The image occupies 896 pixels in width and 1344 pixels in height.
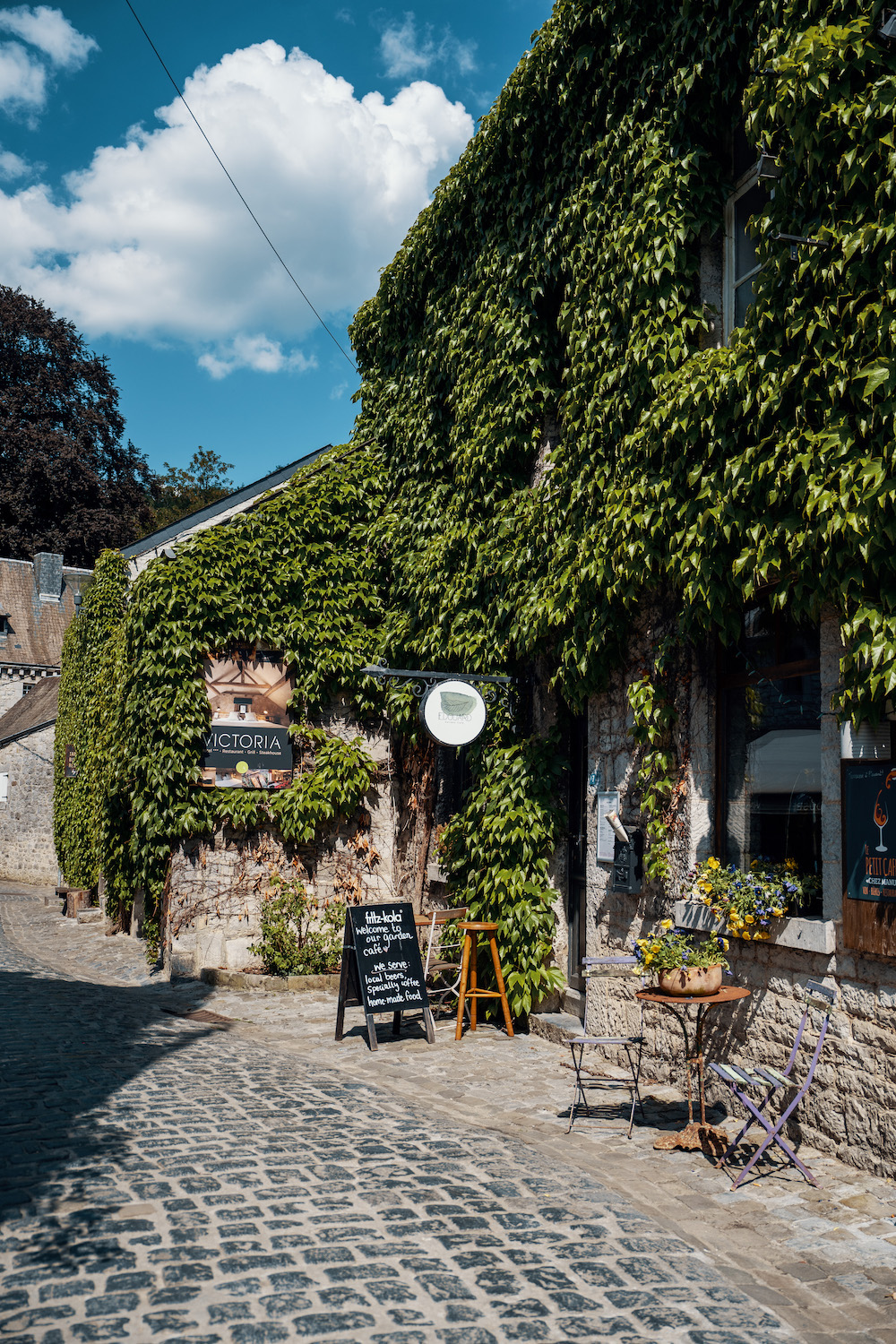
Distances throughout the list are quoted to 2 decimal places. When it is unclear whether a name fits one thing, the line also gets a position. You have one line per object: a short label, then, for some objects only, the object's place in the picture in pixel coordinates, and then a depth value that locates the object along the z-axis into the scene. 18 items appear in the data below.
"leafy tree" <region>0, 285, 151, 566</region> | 30.83
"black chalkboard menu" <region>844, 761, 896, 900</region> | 4.79
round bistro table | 5.18
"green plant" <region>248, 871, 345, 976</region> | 10.66
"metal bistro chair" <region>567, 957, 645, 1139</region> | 5.52
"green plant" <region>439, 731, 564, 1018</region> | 8.19
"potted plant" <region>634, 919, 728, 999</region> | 5.28
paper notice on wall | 7.39
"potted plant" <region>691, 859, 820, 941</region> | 5.50
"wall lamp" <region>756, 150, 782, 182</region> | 5.38
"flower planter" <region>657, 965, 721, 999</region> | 5.27
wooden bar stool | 8.03
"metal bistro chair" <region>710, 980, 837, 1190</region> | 4.65
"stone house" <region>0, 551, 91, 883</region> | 26.08
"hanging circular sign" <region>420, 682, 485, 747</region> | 8.26
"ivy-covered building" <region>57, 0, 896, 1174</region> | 4.94
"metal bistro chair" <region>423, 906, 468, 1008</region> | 8.45
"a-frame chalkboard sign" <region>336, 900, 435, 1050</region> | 7.75
